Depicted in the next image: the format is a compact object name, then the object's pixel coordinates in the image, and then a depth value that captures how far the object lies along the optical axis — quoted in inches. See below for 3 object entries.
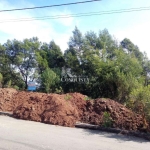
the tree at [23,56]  861.2
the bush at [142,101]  233.9
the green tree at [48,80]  638.2
